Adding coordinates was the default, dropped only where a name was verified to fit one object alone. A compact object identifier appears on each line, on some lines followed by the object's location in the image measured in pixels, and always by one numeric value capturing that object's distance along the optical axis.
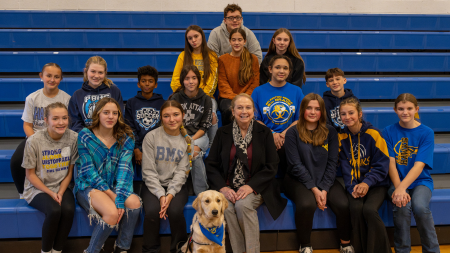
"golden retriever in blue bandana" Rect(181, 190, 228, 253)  1.94
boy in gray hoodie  3.50
